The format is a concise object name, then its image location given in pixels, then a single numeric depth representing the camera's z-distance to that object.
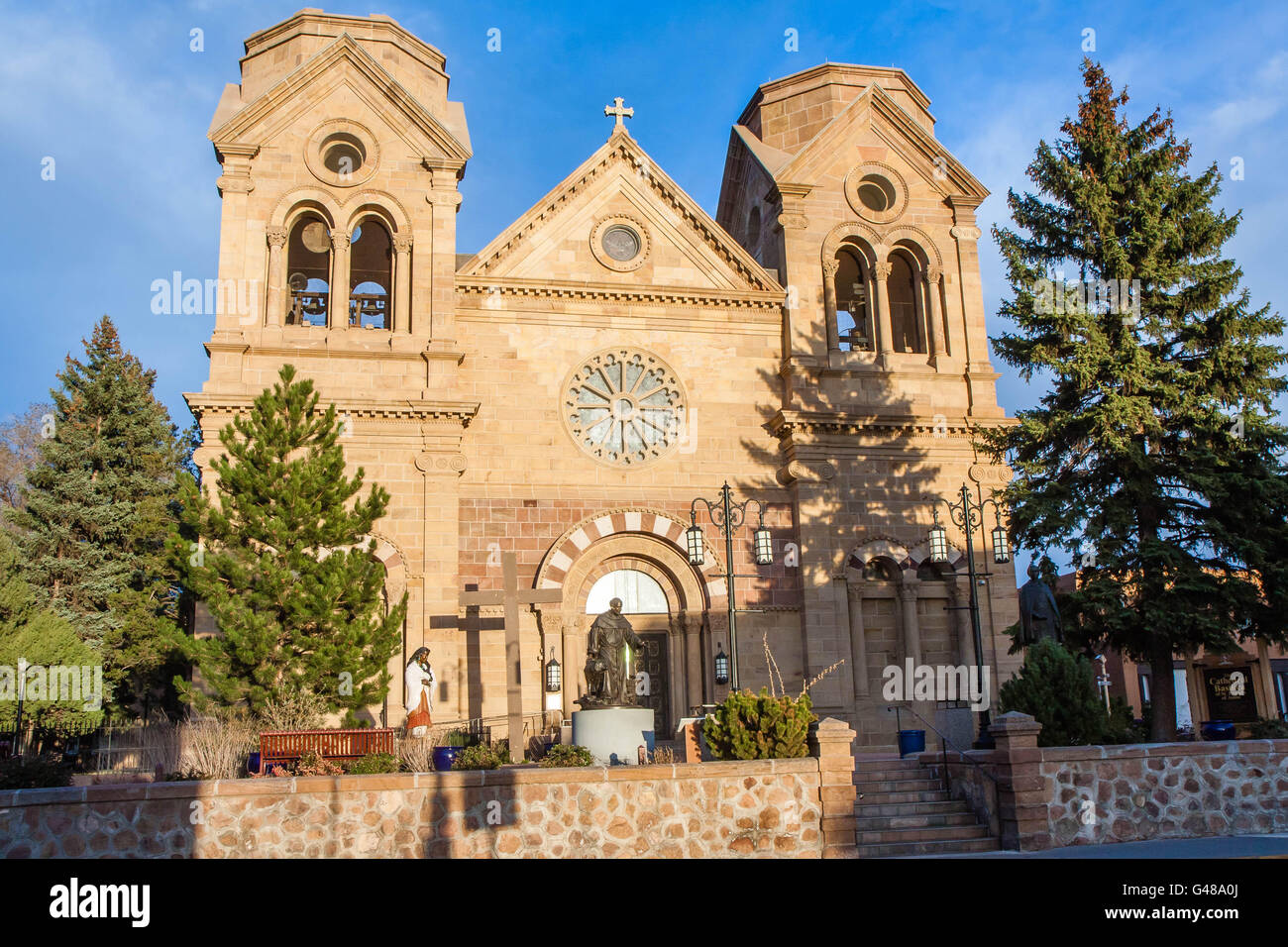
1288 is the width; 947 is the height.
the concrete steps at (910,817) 16.11
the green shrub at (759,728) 16.22
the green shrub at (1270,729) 19.69
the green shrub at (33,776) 14.54
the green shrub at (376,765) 15.97
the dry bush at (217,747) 16.16
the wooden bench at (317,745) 16.59
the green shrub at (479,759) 17.52
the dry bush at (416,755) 17.55
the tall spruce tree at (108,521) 30.48
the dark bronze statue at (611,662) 19.66
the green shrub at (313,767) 15.54
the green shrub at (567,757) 17.02
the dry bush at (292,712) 18.11
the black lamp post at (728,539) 19.75
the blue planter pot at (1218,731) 28.83
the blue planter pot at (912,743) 21.02
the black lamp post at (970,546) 19.53
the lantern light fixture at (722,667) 22.45
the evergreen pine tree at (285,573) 18.06
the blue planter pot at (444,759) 17.75
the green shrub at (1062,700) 17.52
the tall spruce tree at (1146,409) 21.30
